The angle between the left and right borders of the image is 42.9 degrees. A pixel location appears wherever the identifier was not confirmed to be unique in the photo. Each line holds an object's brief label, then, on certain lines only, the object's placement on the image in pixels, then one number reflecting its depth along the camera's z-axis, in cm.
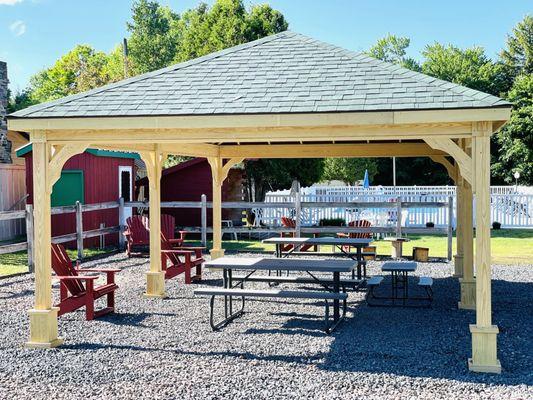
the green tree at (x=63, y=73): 5943
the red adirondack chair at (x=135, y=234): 1620
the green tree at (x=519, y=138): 3862
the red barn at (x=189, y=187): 2233
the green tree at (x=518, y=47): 4671
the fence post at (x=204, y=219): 1767
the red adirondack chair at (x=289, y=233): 1595
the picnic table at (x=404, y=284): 995
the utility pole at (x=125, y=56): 3666
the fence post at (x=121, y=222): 1797
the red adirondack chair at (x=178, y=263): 1211
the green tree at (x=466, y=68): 4731
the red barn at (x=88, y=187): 1788
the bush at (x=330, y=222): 2088
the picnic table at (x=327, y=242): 1204
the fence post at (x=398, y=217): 1622
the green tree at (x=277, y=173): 2517
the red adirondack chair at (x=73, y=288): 899
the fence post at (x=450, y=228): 1577
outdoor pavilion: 697
